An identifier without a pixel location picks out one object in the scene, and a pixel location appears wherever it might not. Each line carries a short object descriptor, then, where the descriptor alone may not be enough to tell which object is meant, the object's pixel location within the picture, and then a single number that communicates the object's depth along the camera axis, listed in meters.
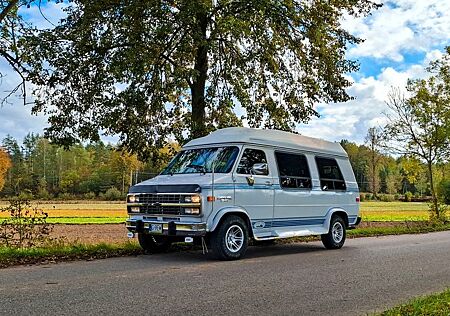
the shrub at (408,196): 88.69
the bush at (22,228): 11.31
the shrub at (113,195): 78.06
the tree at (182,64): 13.55
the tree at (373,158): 70.53
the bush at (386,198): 89.18
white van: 10.02
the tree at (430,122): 27.00
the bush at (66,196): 74.10
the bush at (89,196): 78.50
